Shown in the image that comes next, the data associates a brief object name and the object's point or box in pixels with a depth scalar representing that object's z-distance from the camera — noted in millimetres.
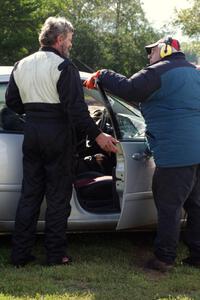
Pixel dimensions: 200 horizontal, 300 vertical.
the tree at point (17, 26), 31234
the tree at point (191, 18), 35469
